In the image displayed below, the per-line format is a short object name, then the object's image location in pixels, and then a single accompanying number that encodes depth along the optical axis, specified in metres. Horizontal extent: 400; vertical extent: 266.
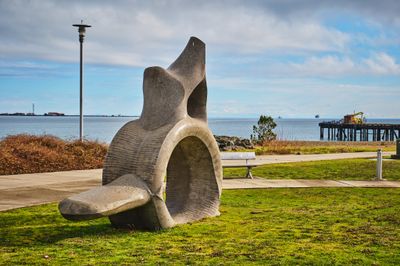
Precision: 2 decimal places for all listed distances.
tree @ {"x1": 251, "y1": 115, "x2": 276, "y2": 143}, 33.16
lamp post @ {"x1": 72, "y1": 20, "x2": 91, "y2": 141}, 21.09
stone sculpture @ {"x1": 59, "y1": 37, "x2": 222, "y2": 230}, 7.75
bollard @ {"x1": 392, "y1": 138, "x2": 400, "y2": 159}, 23.34
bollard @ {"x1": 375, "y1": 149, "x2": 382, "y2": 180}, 16.14
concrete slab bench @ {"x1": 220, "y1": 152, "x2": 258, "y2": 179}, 16.11
